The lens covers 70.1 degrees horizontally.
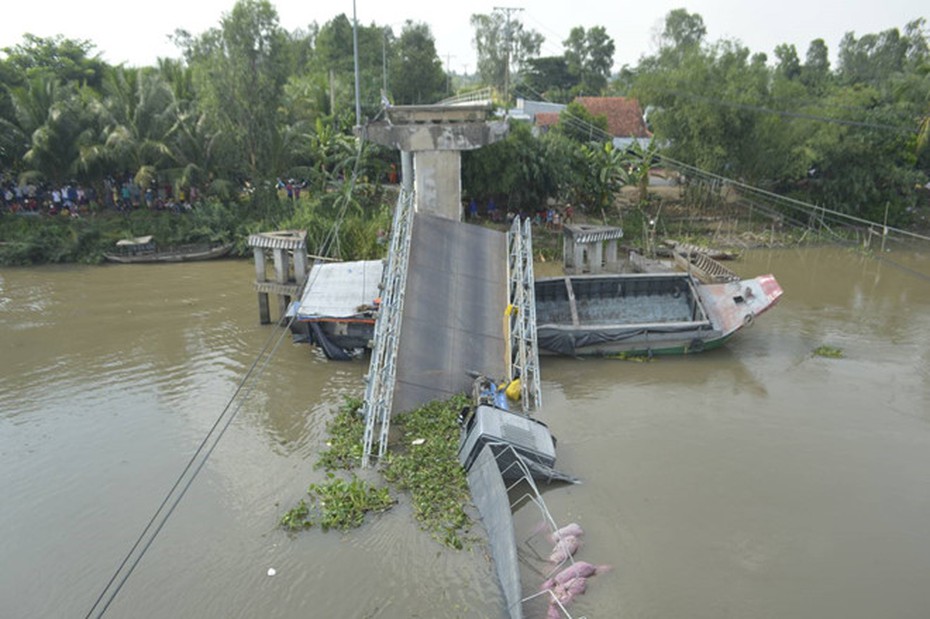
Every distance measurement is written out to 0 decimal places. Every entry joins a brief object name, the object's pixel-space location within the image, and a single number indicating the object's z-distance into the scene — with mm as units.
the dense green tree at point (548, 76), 64250
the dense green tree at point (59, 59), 34062
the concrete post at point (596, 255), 19156
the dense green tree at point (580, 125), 35312
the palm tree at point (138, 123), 25453
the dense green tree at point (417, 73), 42375
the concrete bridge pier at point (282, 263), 17203
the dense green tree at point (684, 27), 63281
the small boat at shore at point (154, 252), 25156
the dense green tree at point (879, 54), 55903
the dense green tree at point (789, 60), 57544
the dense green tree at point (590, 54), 64938
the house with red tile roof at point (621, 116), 43531
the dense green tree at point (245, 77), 25641
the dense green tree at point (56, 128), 24984
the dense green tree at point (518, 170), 26125
